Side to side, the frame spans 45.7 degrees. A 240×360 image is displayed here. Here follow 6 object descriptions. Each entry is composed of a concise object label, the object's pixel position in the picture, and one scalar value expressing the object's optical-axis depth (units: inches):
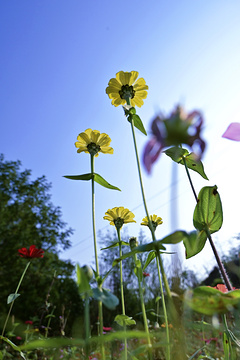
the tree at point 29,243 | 237.6
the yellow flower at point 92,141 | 28.8
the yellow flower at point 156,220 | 36.1
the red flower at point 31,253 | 46.1
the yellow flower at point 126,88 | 27.9
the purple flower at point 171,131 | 13.7
